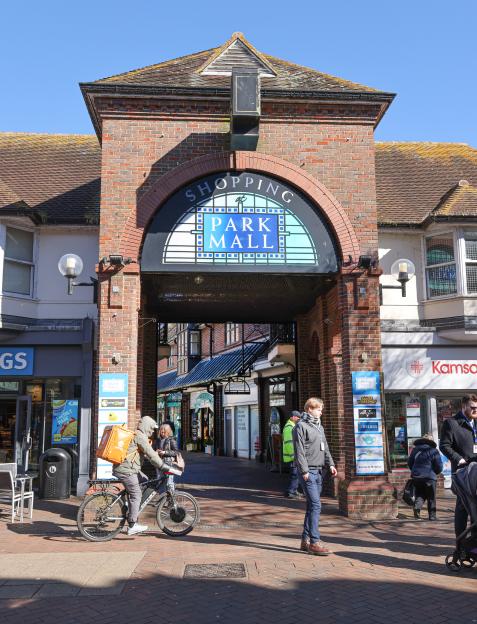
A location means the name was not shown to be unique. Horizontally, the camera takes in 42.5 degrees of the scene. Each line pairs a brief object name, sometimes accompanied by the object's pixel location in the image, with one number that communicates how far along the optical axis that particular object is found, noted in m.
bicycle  8.20
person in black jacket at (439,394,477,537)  7.28
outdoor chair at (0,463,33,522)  9.71
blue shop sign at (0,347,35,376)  13.47
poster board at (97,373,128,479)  10.01
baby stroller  6.52
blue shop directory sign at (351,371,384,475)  10.27
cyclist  8.22
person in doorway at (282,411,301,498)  12.18
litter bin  12.30
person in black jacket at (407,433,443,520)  10.08
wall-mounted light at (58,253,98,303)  12.11
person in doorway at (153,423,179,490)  9.30
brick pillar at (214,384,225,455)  28.16
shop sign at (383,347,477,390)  13.64
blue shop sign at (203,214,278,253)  10.71
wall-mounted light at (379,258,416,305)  13.03
